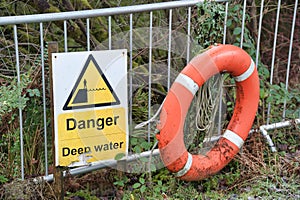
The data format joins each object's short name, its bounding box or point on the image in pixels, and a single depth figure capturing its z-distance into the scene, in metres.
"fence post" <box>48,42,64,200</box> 3.16
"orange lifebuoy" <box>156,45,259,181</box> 3.35
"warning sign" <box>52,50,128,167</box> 3.16
